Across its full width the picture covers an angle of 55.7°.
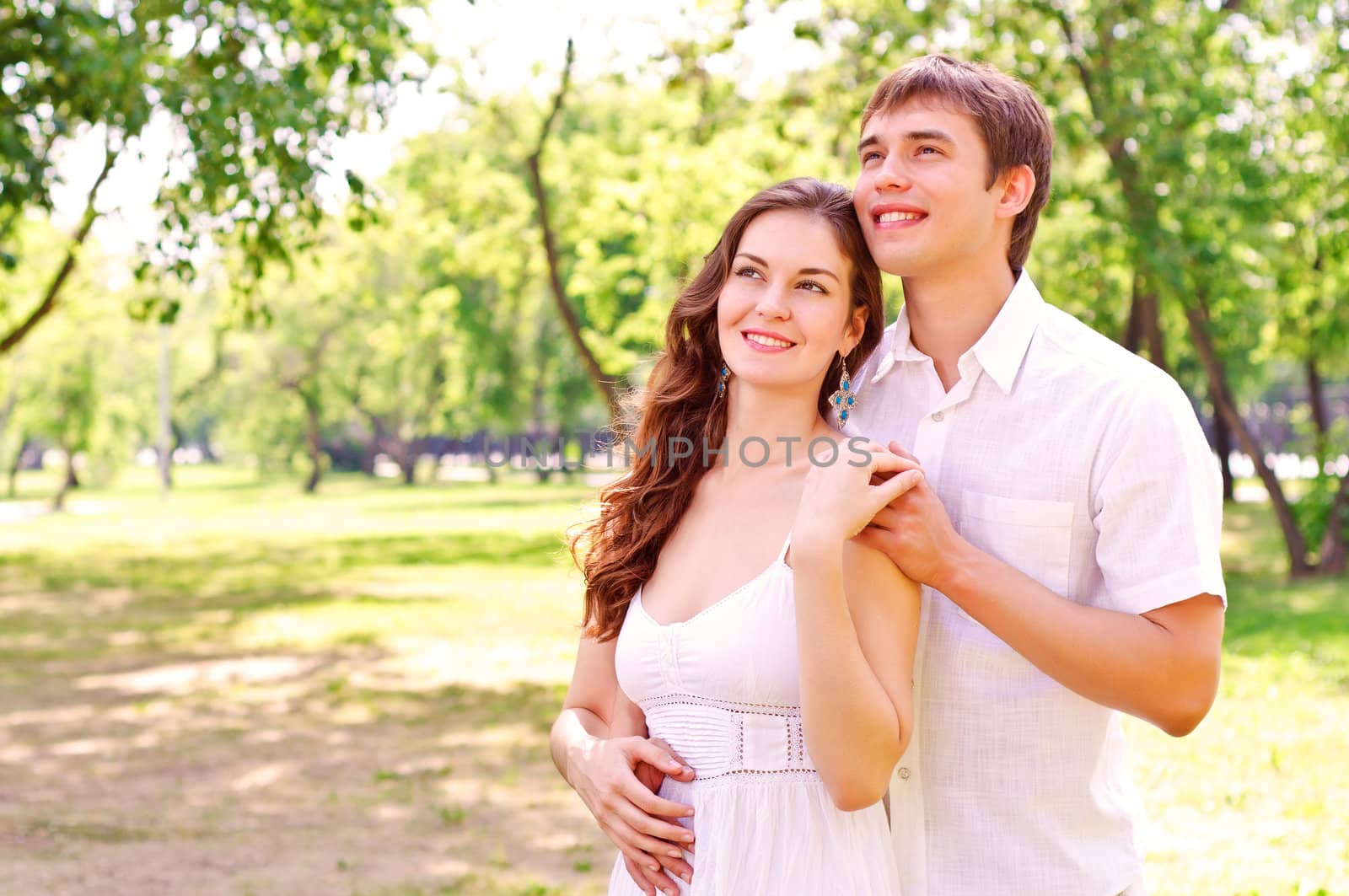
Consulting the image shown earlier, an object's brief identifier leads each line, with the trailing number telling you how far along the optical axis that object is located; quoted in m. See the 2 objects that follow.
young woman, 2.23
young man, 2.22
